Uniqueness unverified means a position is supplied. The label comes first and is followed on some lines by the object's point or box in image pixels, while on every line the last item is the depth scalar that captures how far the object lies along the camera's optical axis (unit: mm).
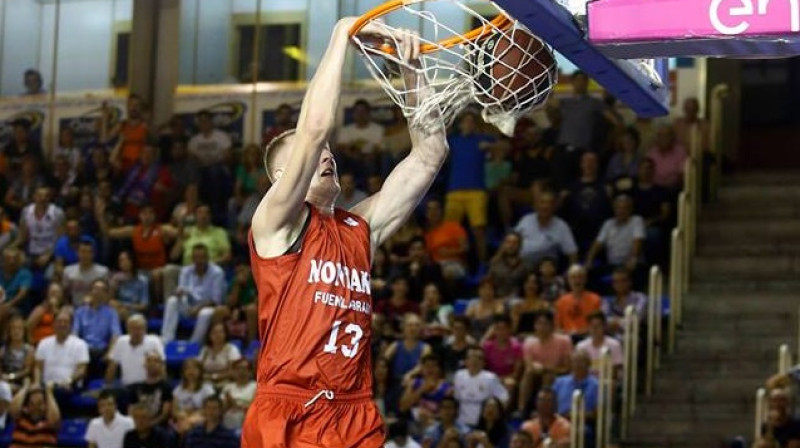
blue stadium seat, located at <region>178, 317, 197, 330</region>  15406
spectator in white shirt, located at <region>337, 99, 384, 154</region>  17328
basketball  5910
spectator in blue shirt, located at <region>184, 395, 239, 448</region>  12742
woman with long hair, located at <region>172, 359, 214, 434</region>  13562
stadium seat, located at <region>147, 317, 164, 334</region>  15714
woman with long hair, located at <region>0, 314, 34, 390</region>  14781
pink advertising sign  5348
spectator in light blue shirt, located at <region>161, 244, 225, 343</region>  15281
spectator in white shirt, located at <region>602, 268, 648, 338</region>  13523
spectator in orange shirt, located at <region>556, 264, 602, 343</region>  13445
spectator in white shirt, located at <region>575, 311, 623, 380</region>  12883
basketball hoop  5910
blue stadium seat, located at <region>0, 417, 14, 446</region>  14027
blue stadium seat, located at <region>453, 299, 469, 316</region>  14359
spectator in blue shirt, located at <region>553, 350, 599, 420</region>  12555
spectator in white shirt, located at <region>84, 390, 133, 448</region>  13367
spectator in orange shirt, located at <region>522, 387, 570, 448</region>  12234
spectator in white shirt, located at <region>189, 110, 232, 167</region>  18297
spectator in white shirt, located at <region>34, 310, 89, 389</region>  14547
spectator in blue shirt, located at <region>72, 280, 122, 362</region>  15117
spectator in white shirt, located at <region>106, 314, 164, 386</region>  14344
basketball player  5637
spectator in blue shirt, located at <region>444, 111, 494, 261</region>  15406
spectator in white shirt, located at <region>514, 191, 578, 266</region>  14539
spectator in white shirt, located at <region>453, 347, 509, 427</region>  12766
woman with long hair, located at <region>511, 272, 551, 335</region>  13617
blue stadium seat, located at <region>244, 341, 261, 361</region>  14258
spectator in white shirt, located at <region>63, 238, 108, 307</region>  15922
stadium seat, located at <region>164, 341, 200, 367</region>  14773
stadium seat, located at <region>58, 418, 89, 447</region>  14031
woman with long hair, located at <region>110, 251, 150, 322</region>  15898
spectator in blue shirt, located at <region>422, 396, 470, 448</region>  12516
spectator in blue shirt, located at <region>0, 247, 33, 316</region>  16175
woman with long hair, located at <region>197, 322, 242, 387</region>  14062
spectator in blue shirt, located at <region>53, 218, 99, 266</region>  16547
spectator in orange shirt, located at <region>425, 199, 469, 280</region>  15164
